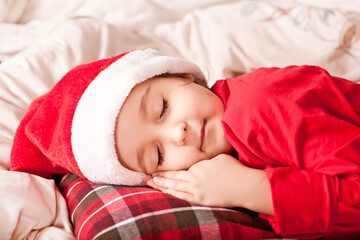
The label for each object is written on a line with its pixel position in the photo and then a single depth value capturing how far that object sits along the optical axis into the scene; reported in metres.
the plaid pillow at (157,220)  0.81
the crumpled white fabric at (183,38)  1.39
